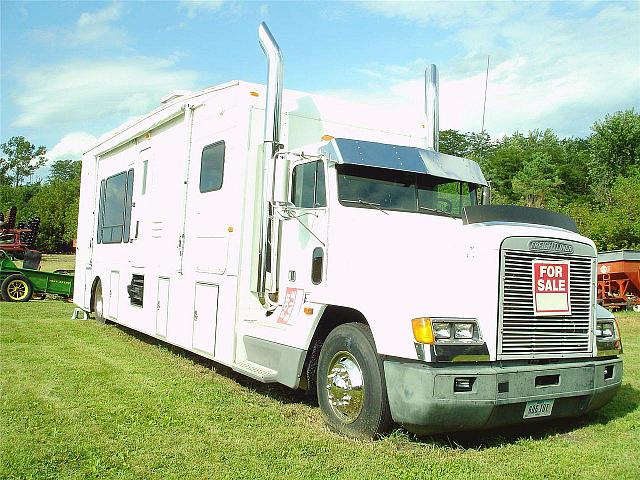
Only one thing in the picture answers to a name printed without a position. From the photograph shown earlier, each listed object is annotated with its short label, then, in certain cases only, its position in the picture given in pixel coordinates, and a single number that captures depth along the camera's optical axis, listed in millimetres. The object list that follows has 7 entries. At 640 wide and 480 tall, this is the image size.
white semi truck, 4996
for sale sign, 5285
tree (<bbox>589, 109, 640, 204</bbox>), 44656
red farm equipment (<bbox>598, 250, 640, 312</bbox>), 18906
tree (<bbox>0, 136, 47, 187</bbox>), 99088
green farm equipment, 17250
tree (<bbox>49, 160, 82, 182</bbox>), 125875
